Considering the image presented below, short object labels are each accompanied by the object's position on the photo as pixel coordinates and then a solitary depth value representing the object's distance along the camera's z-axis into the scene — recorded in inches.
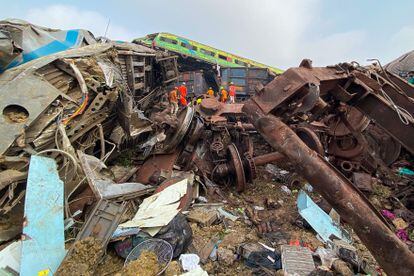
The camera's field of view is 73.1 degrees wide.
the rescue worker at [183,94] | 405.4
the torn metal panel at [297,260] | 116.0
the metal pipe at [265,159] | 201.2
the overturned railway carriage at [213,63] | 461.7
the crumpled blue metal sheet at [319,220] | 150.4
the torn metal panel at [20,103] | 132.3
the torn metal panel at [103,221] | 121.3
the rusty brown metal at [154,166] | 201.9
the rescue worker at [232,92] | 422.6
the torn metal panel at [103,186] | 142.3
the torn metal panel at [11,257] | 104.3
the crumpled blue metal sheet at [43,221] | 105.9
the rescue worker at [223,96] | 374.2
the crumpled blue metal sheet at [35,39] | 191.3
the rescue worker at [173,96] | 363.4
